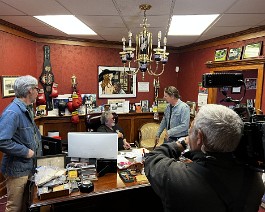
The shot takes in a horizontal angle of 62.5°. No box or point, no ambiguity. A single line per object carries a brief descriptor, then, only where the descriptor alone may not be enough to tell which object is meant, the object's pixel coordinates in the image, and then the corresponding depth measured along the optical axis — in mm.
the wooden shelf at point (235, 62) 3204
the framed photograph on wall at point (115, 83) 5012
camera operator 1022
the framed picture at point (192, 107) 4898
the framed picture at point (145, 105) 5328
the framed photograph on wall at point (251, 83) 4370
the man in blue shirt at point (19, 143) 1982
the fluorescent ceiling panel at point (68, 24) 2979
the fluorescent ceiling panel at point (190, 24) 2863
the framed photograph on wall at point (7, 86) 3203
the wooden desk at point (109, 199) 1778
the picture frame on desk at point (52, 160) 2059
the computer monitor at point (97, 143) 2203
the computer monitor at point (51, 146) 2357
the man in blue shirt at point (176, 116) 3432
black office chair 3643
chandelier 2411
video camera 1038
